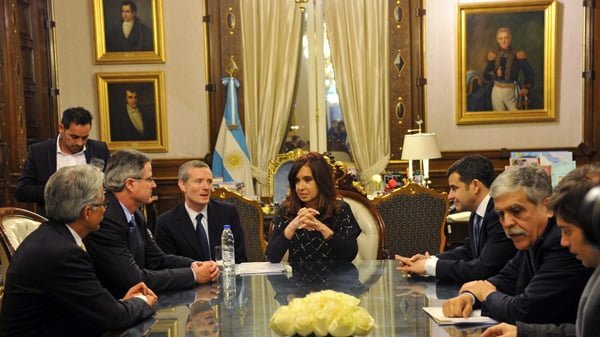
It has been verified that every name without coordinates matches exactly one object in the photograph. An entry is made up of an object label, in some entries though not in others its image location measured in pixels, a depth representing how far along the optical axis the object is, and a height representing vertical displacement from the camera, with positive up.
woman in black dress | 3.74 -0.62
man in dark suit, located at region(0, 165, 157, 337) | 2.48 -0.60
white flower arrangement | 1.88 -0.59
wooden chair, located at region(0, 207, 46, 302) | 3.44 -0.58
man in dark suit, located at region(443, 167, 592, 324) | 2.29 -0.58
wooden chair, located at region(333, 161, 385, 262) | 4.20 -0.72
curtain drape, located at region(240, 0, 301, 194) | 8.02 +0.60
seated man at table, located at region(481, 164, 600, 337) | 1.54 -0.33
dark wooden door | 6.56 +0.46
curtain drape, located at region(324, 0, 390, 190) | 8.02 +0.52
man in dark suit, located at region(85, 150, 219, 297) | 2.96 -0.59
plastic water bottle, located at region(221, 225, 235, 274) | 3.45 -0.72
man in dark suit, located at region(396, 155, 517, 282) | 3.07 -0.63
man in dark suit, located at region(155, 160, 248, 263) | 3.94 -0.63
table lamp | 7.10 -0.38
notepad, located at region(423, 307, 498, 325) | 2.39 -0.77
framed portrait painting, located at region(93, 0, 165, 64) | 7.96 +1.09
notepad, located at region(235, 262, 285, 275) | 3.46 -0.82
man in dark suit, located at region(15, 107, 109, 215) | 4.88 -0.25
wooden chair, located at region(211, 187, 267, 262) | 5.00 -0.78
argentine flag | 7.81 -0.39
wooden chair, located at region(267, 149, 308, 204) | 7.39 -0.65
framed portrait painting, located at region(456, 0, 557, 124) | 7.93 +0.60
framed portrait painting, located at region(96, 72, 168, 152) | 8.02 +0.14
